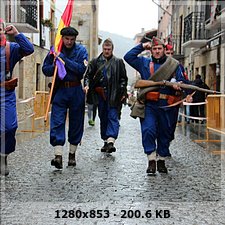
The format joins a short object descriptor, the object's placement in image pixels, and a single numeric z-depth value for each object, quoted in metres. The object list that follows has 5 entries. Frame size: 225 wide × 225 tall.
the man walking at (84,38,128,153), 9.44
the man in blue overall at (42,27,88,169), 7.44
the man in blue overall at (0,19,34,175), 6.64
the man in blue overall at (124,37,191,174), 7.27
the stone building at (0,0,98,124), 16.19
